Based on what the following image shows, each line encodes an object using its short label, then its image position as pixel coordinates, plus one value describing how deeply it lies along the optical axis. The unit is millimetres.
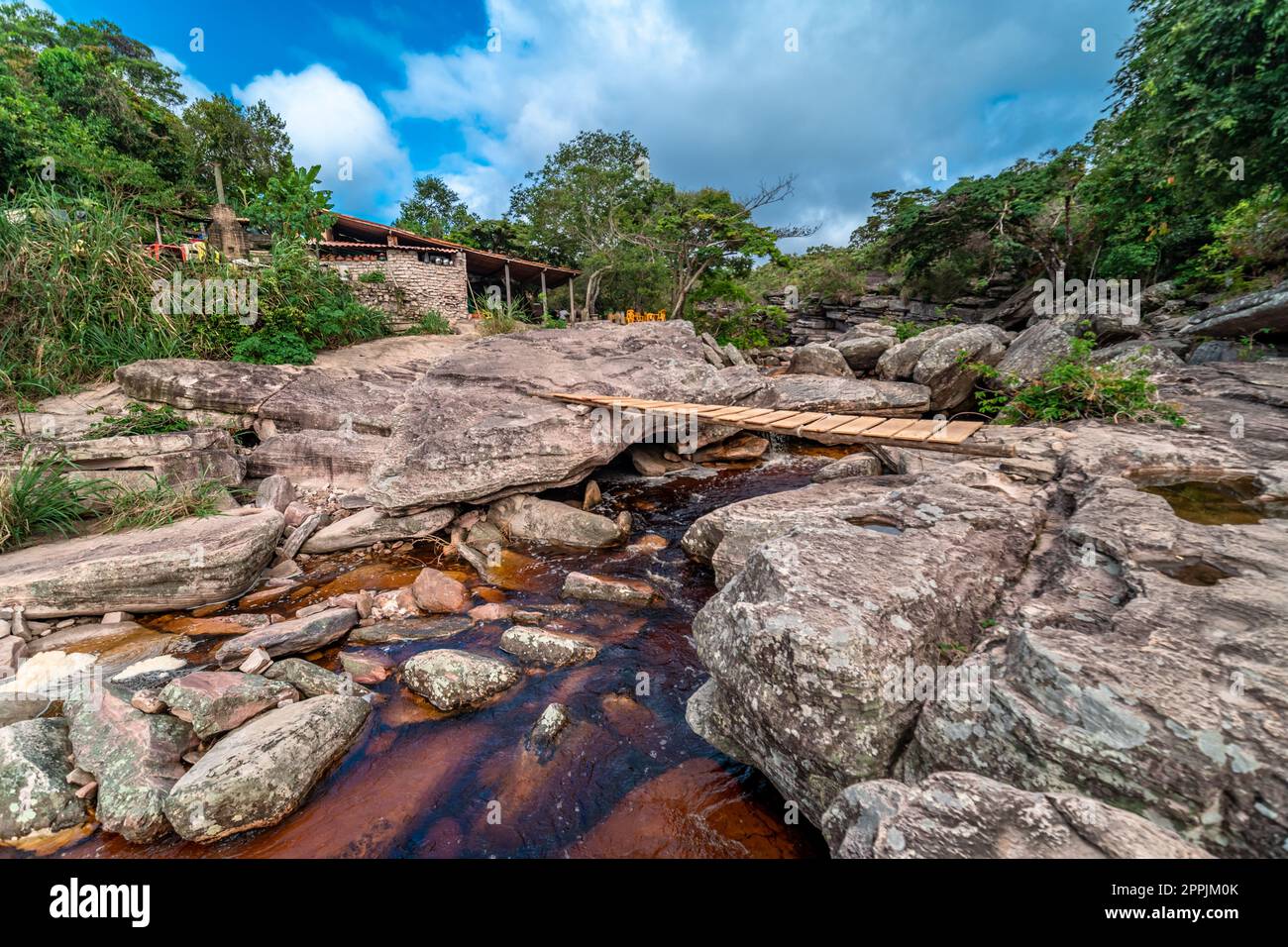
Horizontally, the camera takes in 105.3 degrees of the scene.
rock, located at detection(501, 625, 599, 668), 4102
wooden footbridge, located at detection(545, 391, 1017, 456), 4469
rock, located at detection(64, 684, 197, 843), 2734
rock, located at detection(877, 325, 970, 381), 11633
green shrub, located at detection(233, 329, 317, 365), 9719
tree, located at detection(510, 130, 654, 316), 20609
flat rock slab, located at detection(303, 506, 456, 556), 6105
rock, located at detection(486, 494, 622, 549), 6277
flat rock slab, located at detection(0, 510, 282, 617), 4445
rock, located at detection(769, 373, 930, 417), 9281
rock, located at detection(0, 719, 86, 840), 2725
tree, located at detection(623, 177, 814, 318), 17141
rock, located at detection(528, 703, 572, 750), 3279
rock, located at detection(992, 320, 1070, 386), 8336
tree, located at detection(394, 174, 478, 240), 24828
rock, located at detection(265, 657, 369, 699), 3717
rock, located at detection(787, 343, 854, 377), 13242
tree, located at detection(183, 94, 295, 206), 20625
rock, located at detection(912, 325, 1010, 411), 10203
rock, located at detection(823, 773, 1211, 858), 1423
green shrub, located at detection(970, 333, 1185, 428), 5371
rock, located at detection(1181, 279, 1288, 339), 6773
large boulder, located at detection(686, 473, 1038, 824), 2260
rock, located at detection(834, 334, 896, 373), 13422
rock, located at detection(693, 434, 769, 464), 9062
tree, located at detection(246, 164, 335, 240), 13094
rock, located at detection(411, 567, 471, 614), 4996
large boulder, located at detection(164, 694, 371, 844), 2658
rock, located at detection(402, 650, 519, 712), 3629
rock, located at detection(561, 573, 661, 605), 4977
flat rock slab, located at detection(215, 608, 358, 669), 3998
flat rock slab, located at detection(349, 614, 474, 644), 4480
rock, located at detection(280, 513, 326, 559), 5914
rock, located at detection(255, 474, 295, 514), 6723
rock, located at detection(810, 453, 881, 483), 7352
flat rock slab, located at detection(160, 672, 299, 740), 3199
